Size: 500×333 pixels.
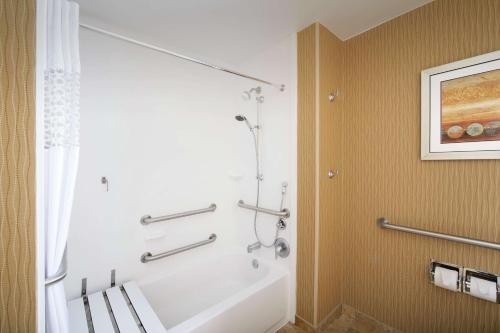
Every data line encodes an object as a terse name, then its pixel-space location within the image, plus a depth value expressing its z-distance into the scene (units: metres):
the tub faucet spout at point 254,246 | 2.11
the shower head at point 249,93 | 2.10
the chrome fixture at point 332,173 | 1.72
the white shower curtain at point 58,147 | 0.76
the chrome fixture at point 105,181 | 1.56
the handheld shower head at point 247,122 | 2.09
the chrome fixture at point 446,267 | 1.25
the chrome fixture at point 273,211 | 1.84
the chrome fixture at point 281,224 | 1.87
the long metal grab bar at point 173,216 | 1.74
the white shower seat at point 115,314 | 1.18
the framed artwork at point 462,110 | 1.18
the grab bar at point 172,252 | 1.74
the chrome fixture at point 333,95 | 1.70
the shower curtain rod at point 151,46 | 1.02
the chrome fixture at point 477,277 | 1.15
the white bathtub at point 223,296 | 1.37
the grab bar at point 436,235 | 1.17
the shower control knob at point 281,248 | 1.84
